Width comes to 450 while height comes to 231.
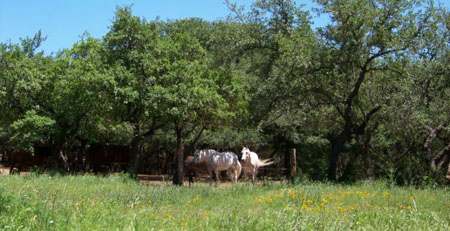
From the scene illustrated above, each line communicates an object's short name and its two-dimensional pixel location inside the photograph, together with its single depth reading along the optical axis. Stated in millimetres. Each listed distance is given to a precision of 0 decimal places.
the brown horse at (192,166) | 21070
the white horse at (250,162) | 21016
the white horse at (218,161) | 20750
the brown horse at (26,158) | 24391
